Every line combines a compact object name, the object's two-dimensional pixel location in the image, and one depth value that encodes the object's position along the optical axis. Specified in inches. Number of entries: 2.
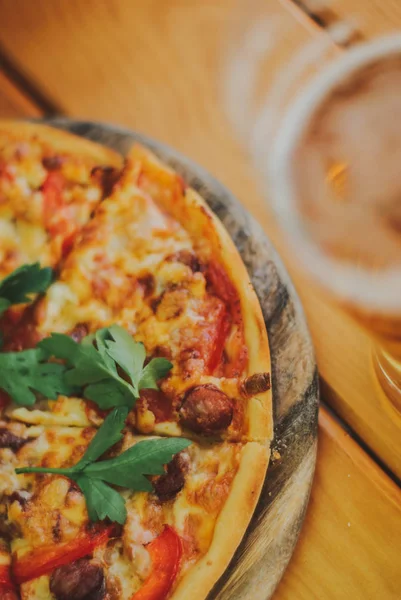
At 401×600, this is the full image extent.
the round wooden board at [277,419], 27.5
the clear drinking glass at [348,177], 24.1
